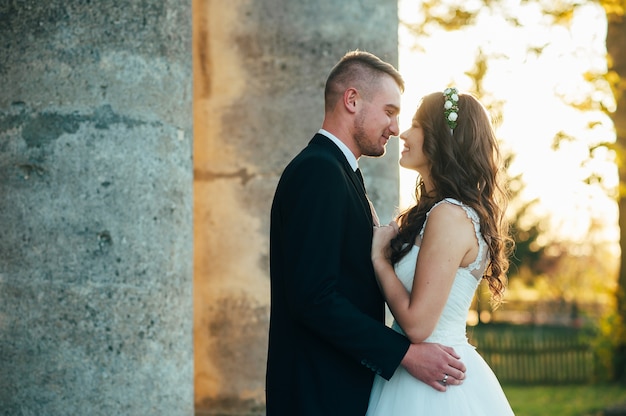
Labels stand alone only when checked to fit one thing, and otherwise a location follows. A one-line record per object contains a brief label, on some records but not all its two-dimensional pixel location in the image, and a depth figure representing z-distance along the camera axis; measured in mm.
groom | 3125
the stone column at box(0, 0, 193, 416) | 3523
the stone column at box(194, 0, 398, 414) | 5281
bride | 3303
